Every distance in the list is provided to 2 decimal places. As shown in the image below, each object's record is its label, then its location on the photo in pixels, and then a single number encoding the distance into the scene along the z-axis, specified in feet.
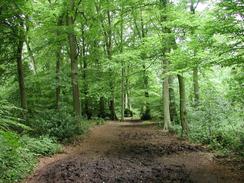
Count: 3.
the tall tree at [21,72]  45.45
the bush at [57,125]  43.16
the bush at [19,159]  23.96
